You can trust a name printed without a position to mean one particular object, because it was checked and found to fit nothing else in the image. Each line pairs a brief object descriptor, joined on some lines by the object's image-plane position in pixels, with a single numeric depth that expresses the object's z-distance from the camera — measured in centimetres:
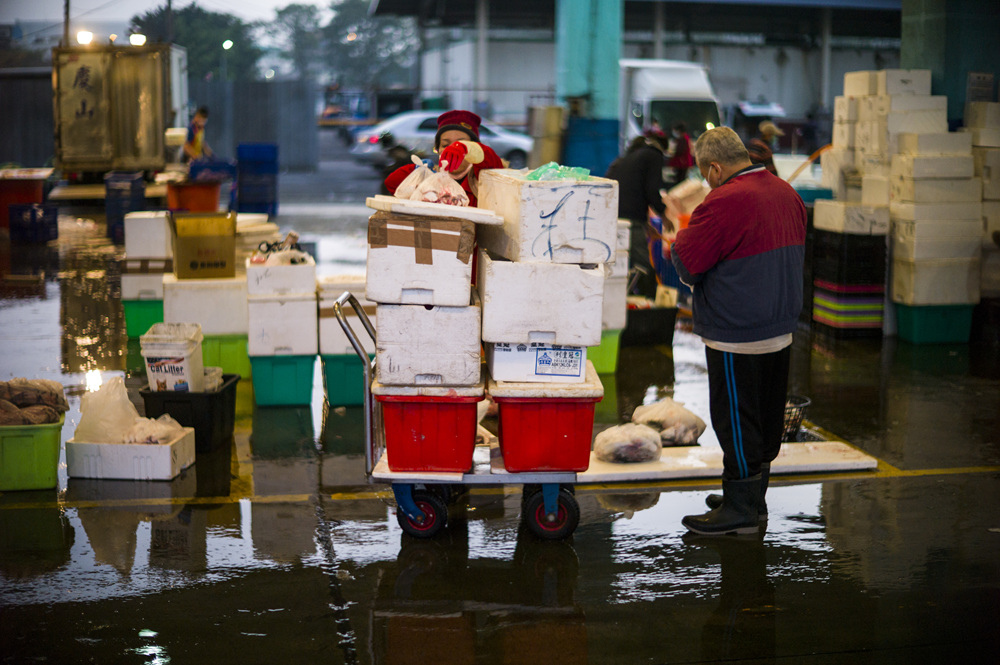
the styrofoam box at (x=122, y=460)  593
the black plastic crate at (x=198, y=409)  632
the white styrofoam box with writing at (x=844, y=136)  1050
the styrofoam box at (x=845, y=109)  1041
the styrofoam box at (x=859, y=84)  1010
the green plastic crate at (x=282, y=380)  741
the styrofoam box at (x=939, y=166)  928
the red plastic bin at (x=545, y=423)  483
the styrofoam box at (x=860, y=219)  956
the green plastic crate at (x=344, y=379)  743
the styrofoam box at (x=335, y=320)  721
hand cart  494
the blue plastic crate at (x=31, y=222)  1628
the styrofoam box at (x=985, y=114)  955
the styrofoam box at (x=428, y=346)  471
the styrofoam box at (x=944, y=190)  935
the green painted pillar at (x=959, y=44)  1007
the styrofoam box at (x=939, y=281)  942
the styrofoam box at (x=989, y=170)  951
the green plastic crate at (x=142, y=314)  936
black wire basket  666
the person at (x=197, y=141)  2041
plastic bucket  629
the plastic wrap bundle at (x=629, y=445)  606
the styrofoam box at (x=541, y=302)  469
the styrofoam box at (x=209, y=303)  761
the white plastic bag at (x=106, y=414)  595
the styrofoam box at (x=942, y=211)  932
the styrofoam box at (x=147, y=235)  954
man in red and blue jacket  493
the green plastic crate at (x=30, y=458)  570
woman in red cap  528
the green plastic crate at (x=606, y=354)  852
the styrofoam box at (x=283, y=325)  714
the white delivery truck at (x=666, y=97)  2553
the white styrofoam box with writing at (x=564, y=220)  463
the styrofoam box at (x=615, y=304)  843
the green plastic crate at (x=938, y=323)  963
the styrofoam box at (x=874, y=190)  970
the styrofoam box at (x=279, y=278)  712
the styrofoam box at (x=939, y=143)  939
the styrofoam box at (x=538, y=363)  483
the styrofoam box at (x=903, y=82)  990
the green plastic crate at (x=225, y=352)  783
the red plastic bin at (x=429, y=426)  481
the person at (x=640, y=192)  1023
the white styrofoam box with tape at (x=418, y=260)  461
